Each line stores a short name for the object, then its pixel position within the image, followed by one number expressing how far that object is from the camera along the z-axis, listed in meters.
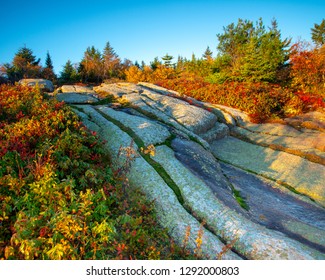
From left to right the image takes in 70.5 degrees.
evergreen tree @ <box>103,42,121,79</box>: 68.71
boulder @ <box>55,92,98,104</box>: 21.81
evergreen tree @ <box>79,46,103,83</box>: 65.06
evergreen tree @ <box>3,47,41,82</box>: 57.28
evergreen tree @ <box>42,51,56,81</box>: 60.56
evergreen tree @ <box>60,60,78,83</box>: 61.28
